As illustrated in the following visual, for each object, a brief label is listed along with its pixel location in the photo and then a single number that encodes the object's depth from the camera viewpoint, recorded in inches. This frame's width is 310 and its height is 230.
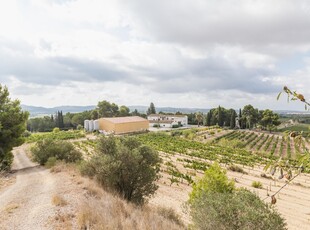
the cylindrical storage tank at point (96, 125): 3076.3
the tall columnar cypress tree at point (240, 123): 3852.9
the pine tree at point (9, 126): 922.7
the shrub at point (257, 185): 1023.3
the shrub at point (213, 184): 596.3
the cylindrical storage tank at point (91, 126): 3099.7
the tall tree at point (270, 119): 3356.3
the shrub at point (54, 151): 1014.4
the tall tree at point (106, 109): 4094.5
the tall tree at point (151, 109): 5285.4
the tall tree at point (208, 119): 4082.7
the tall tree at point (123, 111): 4220.0
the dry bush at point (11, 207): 397.7
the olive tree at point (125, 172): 590.6
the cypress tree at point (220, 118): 3946.9
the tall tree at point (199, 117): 4390.8
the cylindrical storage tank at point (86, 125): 3137.8
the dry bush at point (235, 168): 1308.2
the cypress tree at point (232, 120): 3849.7
